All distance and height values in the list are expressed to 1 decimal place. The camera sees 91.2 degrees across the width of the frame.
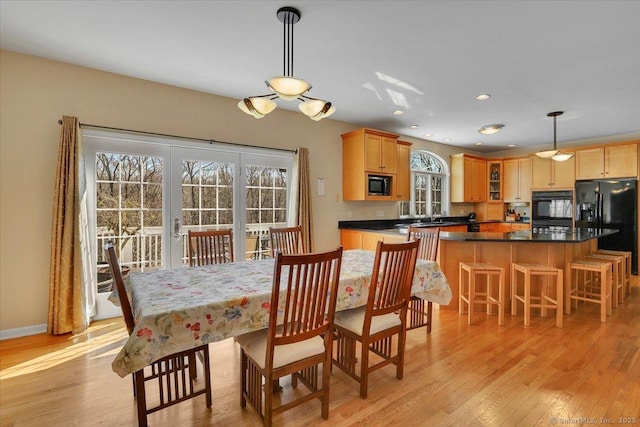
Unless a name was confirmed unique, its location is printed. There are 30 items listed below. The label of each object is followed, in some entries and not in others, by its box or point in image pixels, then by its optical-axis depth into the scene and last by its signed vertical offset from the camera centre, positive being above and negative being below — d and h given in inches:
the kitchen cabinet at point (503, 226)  267.4 -14.3
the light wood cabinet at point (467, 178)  264.5 +27.5
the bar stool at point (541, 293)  123.0 -34.6
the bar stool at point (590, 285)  128.8 -35.7
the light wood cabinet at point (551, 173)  234.8 +28.0
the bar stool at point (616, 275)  146.3 -31.8
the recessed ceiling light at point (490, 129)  196.0 +51.5
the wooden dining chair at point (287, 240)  126.0 -11.4
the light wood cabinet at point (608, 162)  209.0 +32.8
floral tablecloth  56.0 -18.8
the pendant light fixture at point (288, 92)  77.5 +31.6
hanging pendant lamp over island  173.8 +31.7
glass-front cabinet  280.4 +26.9
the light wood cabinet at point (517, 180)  263.4 +25.9
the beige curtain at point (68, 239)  115.4 -9.4
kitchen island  135.5 -18.2
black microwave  192.2 +16.4
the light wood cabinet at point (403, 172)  209.9 +26.5
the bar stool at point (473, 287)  126.3 -32.1
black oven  232.5 -0.3
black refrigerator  203.8 -1.4
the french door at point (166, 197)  129.5 +7.3
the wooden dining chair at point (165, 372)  62.6 -35.8
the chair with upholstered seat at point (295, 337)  61.7 -26.5
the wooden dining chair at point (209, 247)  109.3 -12.4
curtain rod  123.0 +34.5
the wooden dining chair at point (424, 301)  117.6 -34.1
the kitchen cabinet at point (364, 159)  188.7 +32.3
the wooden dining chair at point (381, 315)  77.8 -28.3
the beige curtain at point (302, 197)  172.2 +8.2
